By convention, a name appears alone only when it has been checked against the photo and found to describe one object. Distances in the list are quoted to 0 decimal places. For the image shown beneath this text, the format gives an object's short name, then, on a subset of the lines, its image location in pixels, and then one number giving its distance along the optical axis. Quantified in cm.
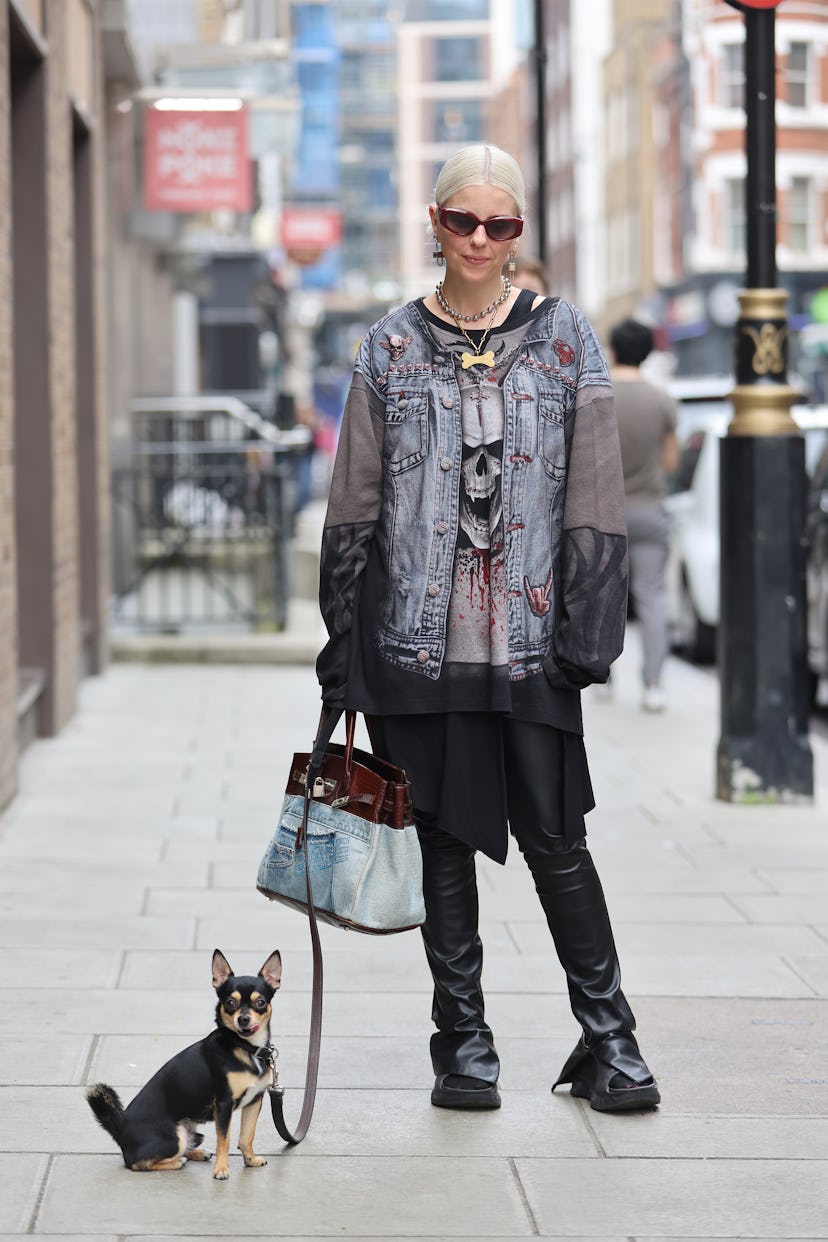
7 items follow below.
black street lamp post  797
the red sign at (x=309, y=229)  4175
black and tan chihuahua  381
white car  1378
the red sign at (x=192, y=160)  1670
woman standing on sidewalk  426
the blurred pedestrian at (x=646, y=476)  1073
